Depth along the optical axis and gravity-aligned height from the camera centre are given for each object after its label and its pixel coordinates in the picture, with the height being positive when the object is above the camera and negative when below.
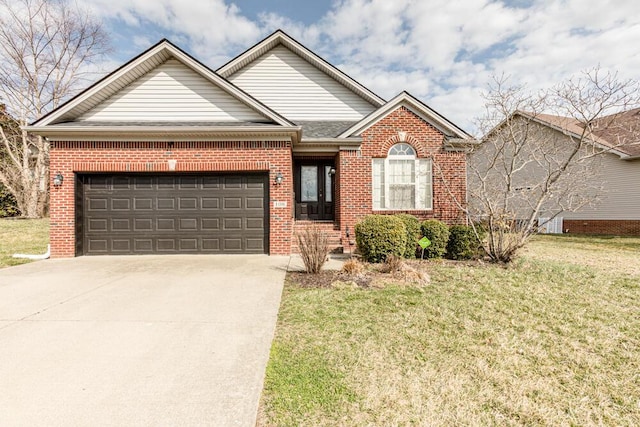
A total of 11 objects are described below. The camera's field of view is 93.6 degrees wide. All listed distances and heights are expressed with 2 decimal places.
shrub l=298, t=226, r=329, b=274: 6.58 -0.78
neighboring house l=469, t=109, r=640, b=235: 14.63 +1.16
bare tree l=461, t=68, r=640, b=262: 7.23 +0.78
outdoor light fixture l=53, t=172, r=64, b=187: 8.74 +1.08
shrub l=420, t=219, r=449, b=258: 8.31 -0.65
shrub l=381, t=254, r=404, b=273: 6.50 -1.11
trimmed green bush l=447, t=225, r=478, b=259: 8.24 -0.79
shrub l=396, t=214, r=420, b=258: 8.32 -0.63
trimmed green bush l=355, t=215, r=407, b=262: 7.74 -0.62
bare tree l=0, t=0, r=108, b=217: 19.16 +6.60
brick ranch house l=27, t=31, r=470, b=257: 8.85 +1.75
